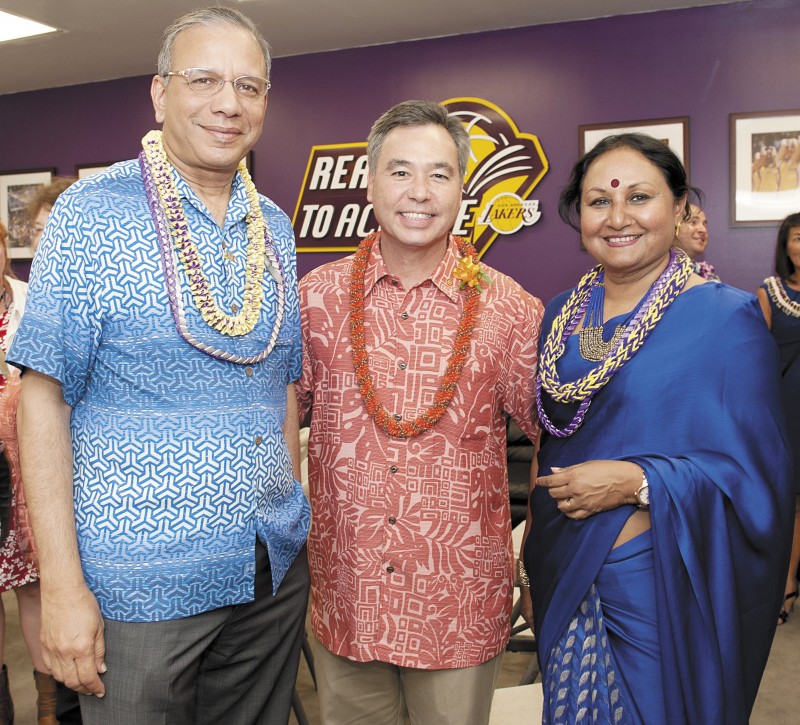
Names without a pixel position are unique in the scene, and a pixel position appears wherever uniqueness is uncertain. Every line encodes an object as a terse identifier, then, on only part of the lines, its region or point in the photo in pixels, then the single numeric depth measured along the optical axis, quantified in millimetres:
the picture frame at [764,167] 4441
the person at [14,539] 2418
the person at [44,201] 3092
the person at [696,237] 4230
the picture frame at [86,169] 6414
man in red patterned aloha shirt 1781
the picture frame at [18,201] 6672
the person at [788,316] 3877
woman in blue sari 1549
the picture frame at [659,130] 4648
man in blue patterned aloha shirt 1291
